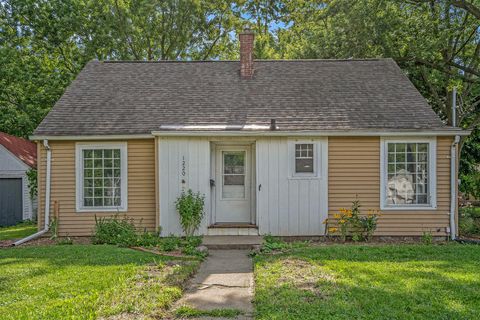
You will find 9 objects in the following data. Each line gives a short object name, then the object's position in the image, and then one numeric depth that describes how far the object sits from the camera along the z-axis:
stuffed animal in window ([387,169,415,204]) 9.13
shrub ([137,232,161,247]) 8.03
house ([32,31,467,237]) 8.95
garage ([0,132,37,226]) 15.45
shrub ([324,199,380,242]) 8.60
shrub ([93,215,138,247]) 8.28
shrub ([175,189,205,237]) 8.59
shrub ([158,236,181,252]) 7.56
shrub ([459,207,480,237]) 9.71
